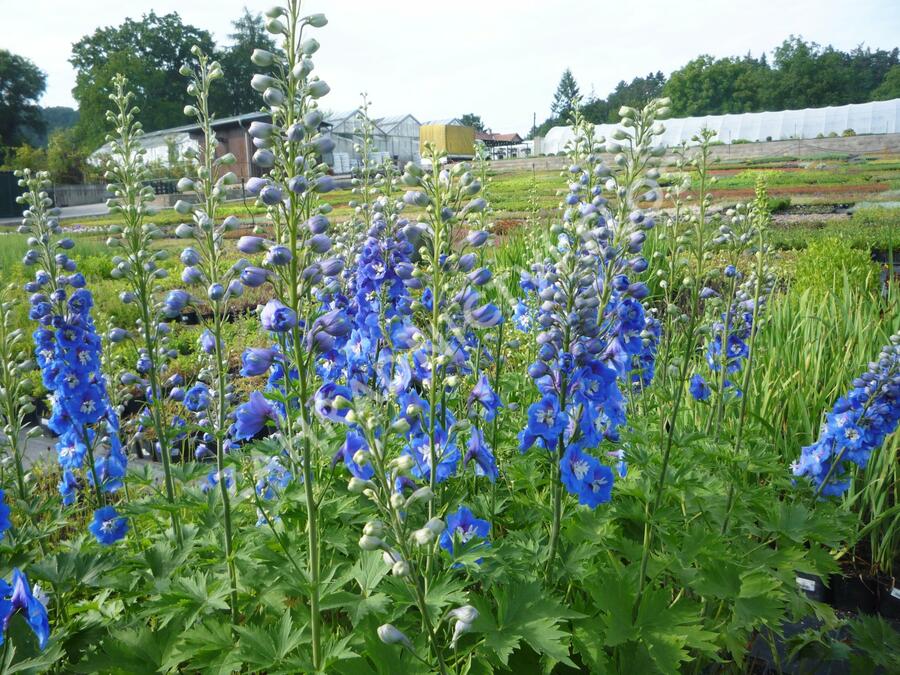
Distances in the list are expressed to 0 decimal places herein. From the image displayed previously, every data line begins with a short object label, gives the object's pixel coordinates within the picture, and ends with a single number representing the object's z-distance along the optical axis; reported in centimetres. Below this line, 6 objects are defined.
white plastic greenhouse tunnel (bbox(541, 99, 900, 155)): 4062
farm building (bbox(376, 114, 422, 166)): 4972
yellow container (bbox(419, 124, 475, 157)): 4385
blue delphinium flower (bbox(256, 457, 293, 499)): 265
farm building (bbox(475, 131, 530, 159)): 5766
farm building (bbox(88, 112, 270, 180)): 3538
